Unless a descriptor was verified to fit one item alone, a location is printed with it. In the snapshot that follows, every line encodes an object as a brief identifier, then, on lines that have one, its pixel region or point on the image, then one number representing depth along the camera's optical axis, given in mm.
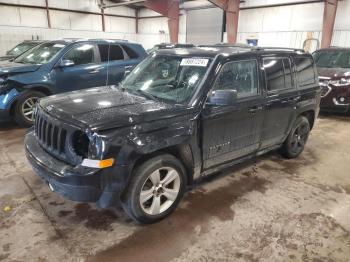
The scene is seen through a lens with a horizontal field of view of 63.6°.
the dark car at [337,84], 6703
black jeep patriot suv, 2238
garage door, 13445
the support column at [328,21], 9567
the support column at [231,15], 11328
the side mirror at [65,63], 5570
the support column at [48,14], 13795
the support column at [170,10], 13773
